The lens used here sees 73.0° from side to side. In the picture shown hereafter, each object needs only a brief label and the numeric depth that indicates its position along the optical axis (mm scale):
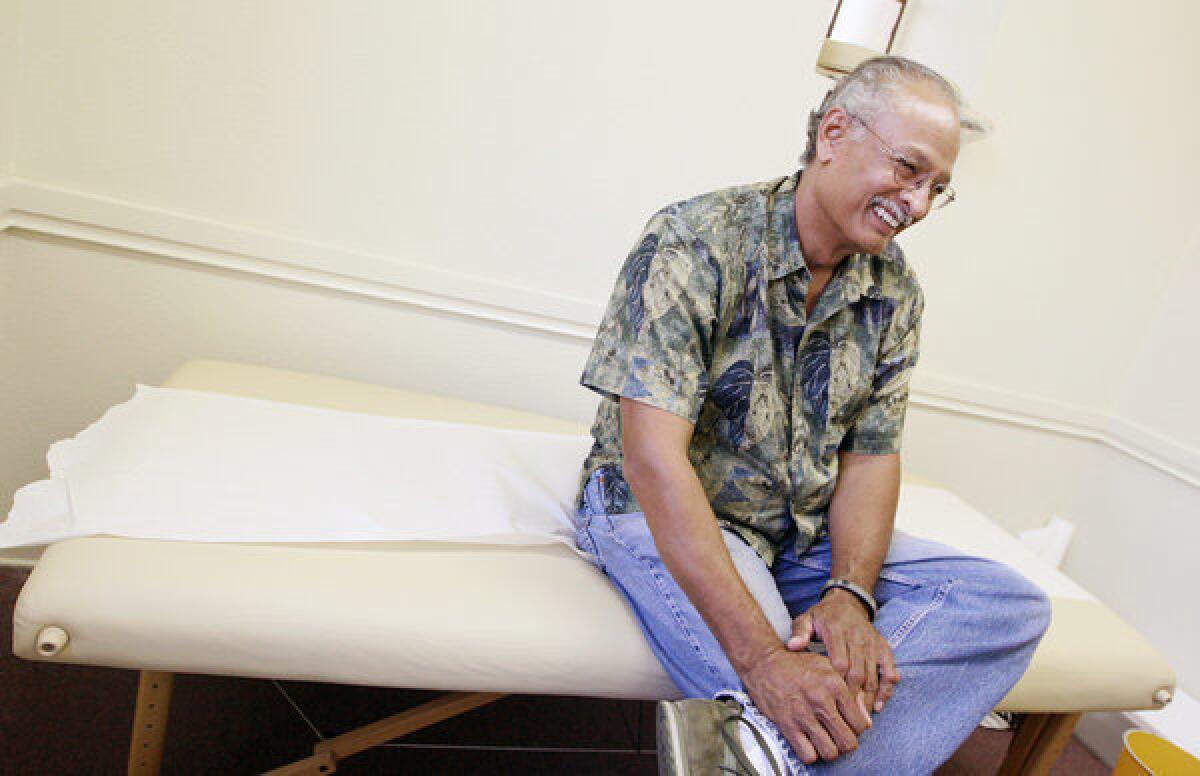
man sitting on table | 1113
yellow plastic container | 1702
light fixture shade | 1944
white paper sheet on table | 1240
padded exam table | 1083
